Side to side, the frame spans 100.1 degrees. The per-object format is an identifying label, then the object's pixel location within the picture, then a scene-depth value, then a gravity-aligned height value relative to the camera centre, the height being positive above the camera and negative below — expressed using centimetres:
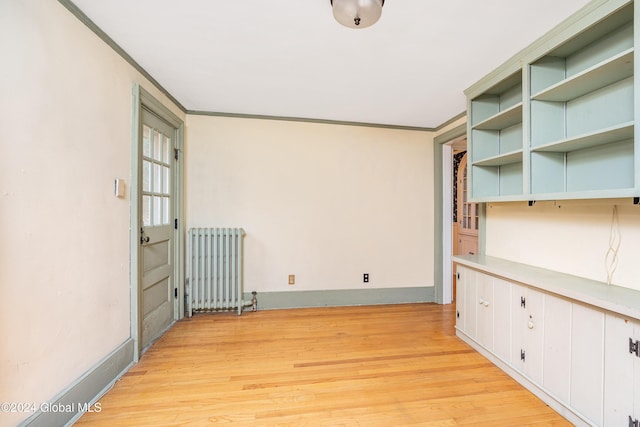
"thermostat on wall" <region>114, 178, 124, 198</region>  186 +17
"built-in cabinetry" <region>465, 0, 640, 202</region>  147 +71
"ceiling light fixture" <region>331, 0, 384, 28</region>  132 +102
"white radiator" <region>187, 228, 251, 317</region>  295 -63
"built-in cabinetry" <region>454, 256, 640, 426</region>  127 -73
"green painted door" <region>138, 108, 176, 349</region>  228 -14
